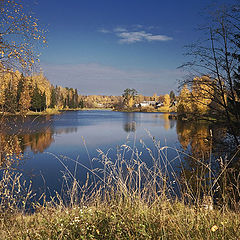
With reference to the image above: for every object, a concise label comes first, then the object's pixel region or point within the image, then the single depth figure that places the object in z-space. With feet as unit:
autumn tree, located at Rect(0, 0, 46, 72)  13.94
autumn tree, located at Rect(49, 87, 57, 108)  217.85
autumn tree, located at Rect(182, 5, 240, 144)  22.71
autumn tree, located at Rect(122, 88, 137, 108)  359.87
